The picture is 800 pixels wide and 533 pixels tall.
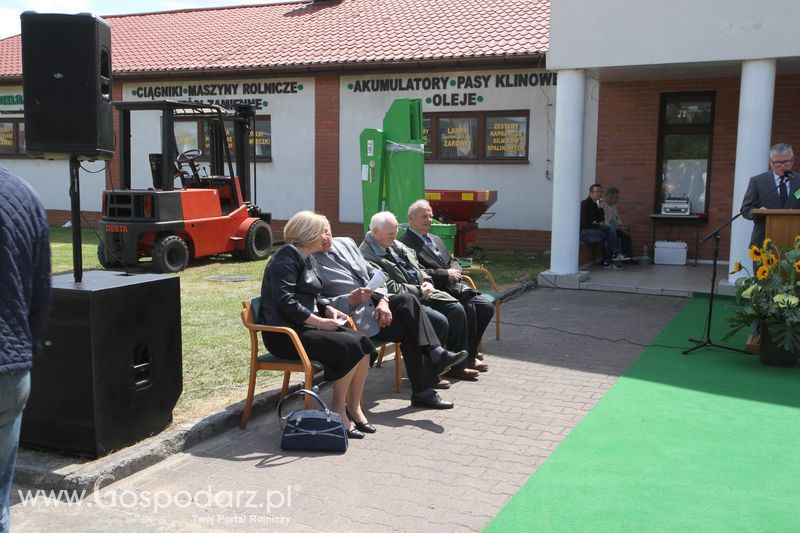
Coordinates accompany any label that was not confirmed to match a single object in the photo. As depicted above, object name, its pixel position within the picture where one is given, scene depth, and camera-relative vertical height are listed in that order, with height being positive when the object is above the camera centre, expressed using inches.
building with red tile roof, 565.3 +71.6
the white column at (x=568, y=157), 403.2 +7.6
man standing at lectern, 274.4 -4.9
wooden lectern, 261.1 -17.3
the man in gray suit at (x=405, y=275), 226.8 -33.1
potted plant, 243.8 -41.3
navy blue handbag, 172.6 -61.3
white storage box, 491.8 -52.0
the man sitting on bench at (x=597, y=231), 475.8 -37.3
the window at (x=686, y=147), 500.4 +18.0
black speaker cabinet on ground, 156.1 -44.4
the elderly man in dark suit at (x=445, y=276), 244.8 -35.3
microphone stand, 269.5 -59.3
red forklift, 426.6 -26.3
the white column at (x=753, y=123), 363.9 +25.3
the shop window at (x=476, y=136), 565.3 +25.7
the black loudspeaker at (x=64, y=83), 166.1 +17.4
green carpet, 140.9 -64.4
